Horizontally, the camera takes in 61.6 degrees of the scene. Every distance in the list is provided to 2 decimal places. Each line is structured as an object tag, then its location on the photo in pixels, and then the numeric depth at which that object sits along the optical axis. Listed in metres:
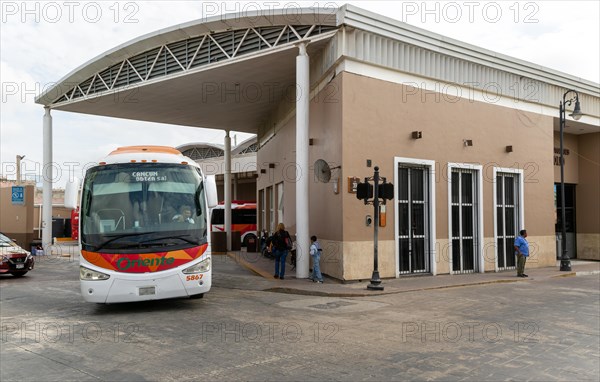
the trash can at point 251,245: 27.78
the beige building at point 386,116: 15.47
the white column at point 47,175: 26.44
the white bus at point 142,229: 9.88
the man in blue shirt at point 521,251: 17.16
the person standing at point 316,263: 15.16
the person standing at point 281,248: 15.98
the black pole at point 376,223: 13.56
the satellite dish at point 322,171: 15.67
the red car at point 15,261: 17.64
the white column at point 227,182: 31.61
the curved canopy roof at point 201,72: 16.68
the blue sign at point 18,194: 29.00
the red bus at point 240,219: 34.88
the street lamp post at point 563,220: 19.38
